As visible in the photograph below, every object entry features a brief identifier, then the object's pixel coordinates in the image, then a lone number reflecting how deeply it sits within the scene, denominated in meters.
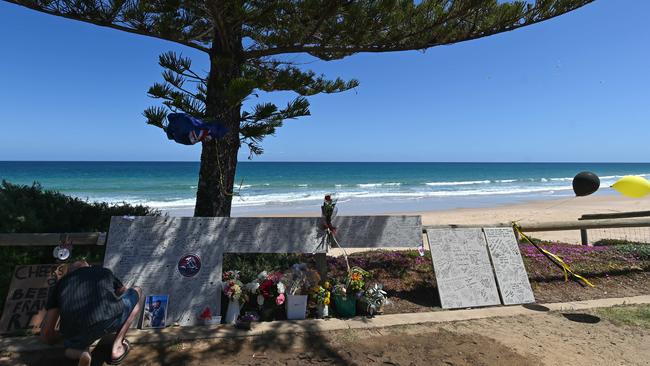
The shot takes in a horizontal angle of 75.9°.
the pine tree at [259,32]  3.81
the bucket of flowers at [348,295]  4.03
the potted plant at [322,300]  4.00
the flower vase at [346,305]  4.03
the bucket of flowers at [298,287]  3.95
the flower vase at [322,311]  4.01
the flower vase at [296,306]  3.94
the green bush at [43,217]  3.83
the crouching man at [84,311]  2.75
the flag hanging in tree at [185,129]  3.82
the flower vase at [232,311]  3.81
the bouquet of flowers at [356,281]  4.09
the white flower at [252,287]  3.88
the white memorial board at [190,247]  3.76
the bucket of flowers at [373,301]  4.05
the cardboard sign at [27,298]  3.51
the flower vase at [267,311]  3.94
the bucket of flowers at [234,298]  3.80
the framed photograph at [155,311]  3.64
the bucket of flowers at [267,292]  3.90
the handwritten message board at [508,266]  4.59
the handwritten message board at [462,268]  4.43
